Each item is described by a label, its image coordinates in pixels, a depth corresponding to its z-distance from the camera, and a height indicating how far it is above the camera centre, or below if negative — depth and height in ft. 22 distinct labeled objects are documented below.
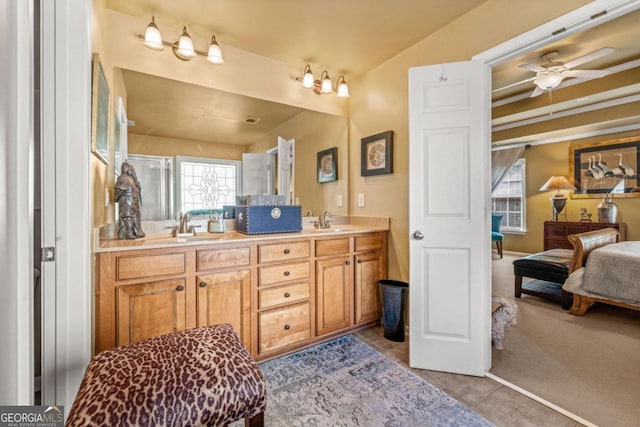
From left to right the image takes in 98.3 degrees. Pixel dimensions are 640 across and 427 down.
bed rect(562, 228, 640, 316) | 8.21 -1.99
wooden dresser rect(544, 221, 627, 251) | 14.48 -1.04
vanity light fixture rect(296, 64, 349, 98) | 8.28 +4.02
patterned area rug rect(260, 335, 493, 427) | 4.65 -3.45
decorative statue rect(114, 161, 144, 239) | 5.25 +0.24
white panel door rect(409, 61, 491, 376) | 5.82 -0.13
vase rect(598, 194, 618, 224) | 14.39 -0.01
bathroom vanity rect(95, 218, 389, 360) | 4.73 -1.52
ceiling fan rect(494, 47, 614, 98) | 8.77 +4.62
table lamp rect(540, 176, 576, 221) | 16.02 +1.36
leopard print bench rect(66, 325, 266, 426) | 2.56 -1.76
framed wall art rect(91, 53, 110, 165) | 4.20 +1.68
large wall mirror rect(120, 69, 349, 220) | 6.63 +2.31
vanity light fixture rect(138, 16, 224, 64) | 6.02 +3.90
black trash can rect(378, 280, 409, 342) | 7.29 -2.61
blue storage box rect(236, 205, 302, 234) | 6.53 -0.15
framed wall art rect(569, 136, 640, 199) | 14.24 +2.37
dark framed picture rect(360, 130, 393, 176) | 8.18 +1.80
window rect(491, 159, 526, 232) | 19.02 +0.91
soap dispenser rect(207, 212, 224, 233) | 6.84 -0.29
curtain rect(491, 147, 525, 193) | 18.88 +3.53
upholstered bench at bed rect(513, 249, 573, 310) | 9.76 -2.30
